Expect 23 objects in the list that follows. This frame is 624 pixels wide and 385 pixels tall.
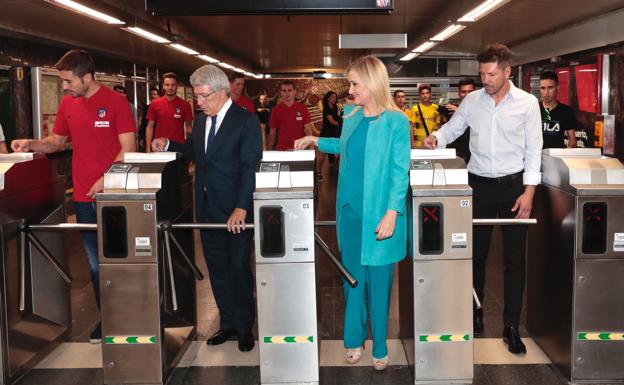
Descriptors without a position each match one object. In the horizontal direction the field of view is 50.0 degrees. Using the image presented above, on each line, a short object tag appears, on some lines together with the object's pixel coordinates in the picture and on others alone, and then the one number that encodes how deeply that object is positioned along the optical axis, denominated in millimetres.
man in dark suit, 3043
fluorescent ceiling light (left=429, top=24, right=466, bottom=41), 7270
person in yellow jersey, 7484
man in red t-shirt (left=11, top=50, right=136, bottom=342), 3287
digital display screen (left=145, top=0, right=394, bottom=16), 3553
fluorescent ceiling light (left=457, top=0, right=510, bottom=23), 5809
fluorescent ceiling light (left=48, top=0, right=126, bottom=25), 4756
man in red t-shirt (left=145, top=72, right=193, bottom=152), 6801
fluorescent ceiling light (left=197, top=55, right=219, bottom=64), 11162
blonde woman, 2725
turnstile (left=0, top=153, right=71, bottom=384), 2918
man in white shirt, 3055
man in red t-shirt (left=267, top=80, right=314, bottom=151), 7668
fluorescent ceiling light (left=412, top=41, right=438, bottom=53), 9177
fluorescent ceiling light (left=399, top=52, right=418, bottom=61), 11113
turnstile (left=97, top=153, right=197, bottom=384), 2738
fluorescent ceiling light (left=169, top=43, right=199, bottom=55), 8588
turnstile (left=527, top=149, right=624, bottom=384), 2746
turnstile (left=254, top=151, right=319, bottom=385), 2648
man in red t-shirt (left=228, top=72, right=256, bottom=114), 5984
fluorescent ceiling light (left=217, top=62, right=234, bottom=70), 13383
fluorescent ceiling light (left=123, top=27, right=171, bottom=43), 6568
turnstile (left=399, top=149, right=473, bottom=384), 2691
